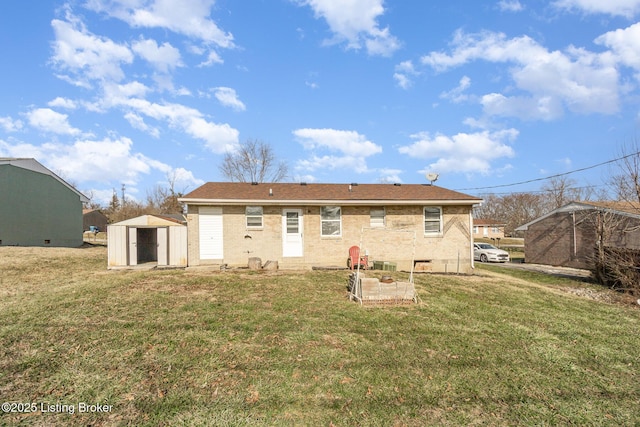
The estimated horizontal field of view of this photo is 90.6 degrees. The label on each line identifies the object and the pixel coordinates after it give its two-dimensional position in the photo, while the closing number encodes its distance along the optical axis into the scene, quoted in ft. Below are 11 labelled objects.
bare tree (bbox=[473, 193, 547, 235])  199.11
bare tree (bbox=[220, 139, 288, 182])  121.90
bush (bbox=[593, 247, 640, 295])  36.81
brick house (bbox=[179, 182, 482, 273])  43.50
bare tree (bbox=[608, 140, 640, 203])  39.78
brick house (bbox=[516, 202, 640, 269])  57.11
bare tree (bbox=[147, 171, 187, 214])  147.33
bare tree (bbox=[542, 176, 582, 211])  145.07
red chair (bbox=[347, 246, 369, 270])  43.62
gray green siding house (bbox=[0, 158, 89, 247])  65.57
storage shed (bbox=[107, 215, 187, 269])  41.57
